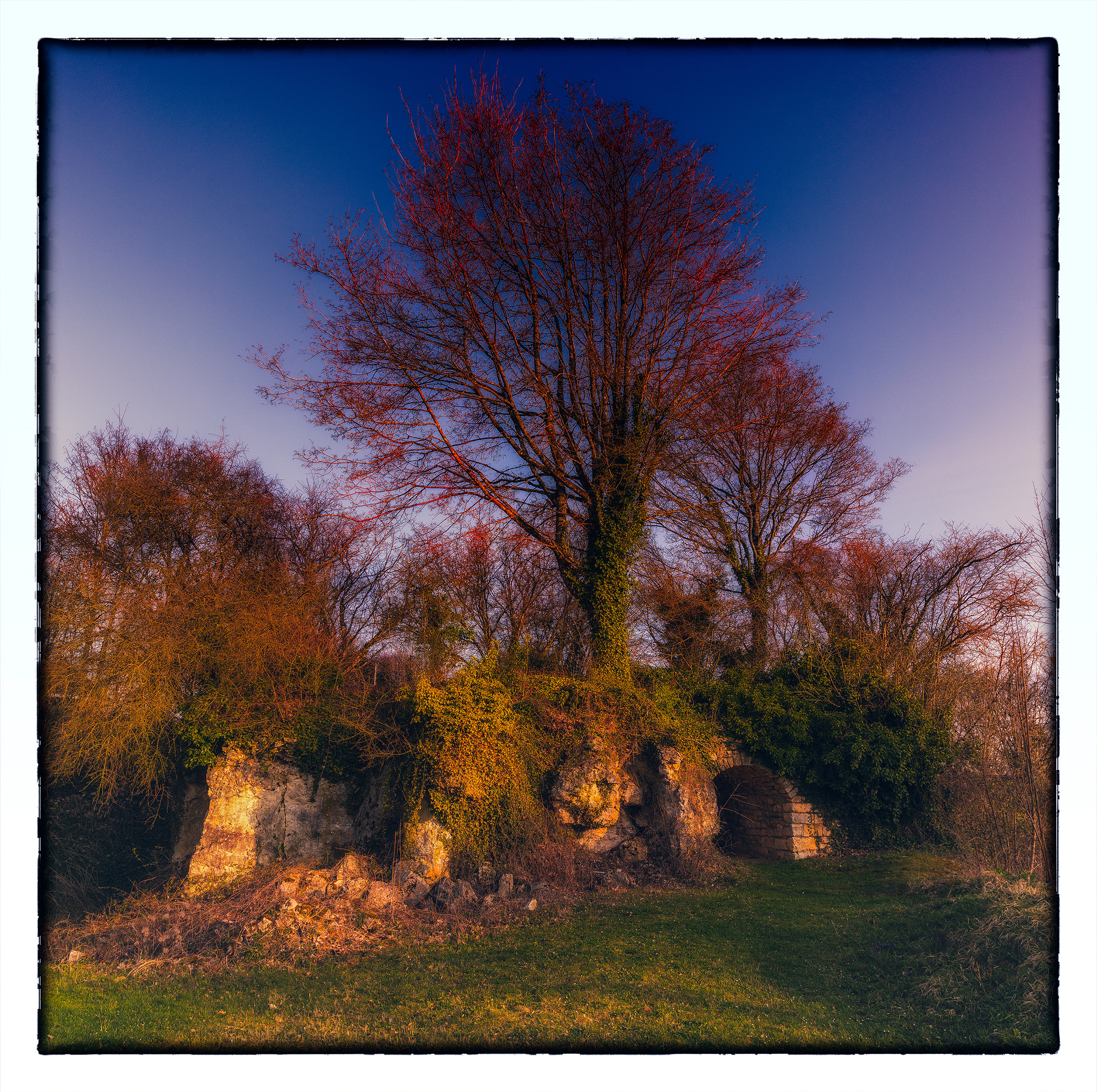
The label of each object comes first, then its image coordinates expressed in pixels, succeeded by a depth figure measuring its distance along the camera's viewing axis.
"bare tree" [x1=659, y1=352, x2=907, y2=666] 15.05
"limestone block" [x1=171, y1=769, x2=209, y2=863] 11.47
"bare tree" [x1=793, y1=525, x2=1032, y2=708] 15.41
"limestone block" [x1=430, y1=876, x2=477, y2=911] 9.53
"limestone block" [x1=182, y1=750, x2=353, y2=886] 10.88
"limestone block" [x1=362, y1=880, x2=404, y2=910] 9.35
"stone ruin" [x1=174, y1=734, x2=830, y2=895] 10.95
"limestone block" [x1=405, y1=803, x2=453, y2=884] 10.09
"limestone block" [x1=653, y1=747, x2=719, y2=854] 11.59
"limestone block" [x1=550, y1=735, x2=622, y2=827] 11.06
